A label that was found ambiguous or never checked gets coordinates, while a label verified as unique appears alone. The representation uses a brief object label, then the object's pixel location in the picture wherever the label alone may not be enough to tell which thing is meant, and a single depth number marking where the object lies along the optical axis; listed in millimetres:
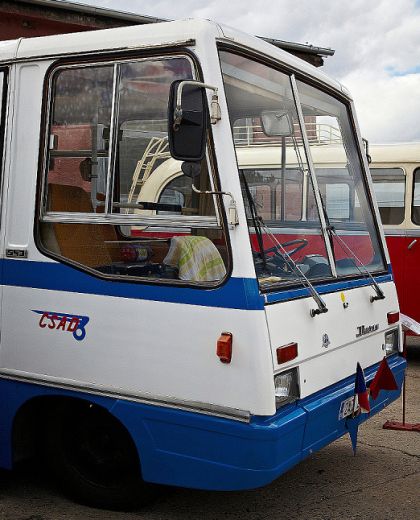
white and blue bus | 3908
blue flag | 4633
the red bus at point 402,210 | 9523
